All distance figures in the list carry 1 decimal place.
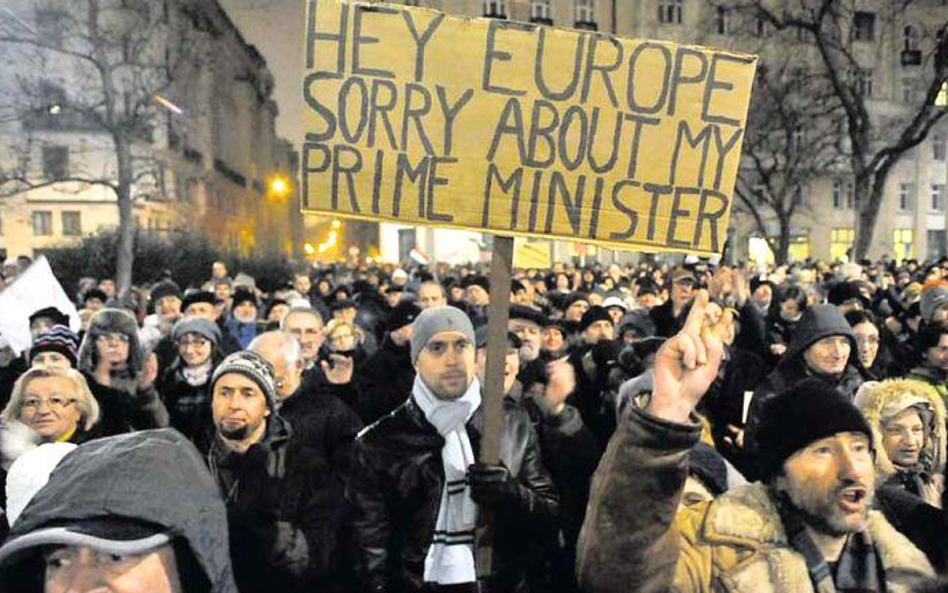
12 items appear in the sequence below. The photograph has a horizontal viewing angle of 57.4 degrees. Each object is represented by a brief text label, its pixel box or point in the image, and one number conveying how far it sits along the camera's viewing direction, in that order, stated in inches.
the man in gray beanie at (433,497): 126.8
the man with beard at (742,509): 73.4
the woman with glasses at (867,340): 234.7
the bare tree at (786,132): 1311.5
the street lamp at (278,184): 713.2
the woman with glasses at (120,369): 184.1
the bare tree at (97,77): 707.4
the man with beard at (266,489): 123.2
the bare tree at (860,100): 892.0
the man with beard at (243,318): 318.7
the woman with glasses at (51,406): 143.3
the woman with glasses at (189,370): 197.5
